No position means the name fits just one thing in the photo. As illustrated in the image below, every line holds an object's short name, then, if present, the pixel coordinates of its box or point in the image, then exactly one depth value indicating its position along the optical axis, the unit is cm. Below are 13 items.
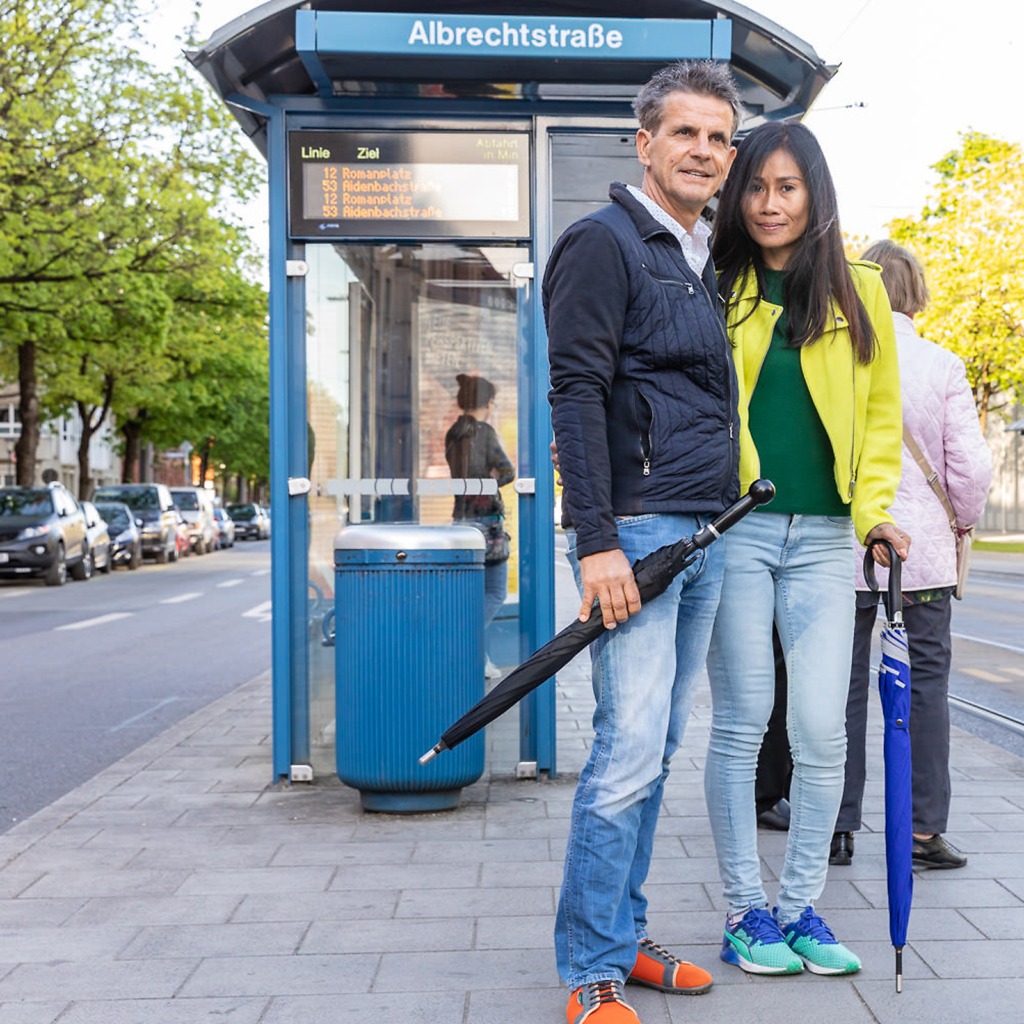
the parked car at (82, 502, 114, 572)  2653
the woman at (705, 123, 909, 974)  354
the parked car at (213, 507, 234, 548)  4650
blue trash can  526
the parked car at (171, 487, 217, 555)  4028
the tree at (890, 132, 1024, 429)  3256
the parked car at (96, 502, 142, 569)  2970
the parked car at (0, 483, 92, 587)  2373
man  311
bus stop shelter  566
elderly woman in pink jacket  459
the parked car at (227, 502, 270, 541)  6184
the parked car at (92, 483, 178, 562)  3334
